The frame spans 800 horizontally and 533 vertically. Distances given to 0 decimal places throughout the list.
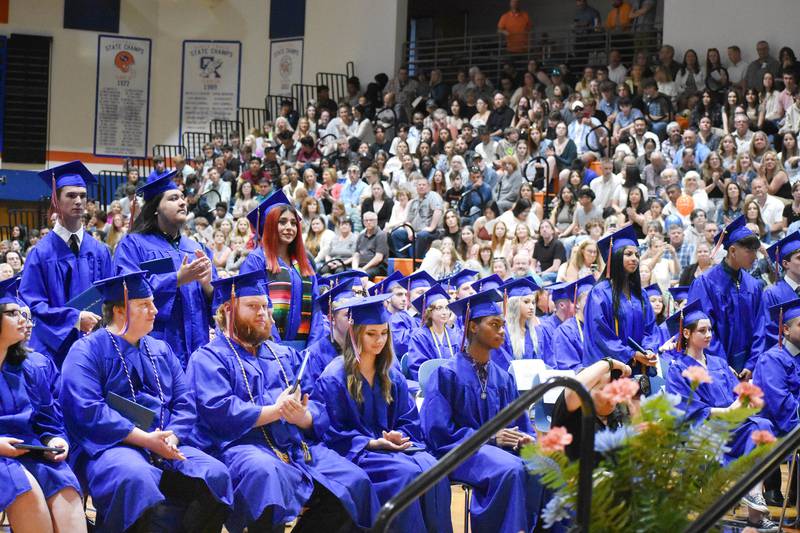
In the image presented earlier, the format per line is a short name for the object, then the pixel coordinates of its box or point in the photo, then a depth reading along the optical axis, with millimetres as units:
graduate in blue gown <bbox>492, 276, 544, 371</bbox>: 7926
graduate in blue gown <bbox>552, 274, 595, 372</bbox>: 7504
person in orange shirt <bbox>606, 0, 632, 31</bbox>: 17906
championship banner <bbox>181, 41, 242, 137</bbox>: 23078
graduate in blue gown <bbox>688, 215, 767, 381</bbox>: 7377
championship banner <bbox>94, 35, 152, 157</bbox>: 22953
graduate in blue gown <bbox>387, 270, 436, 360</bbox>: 8062
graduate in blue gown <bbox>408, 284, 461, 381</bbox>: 7492
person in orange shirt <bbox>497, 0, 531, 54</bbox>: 19312
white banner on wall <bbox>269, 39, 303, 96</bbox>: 22281
